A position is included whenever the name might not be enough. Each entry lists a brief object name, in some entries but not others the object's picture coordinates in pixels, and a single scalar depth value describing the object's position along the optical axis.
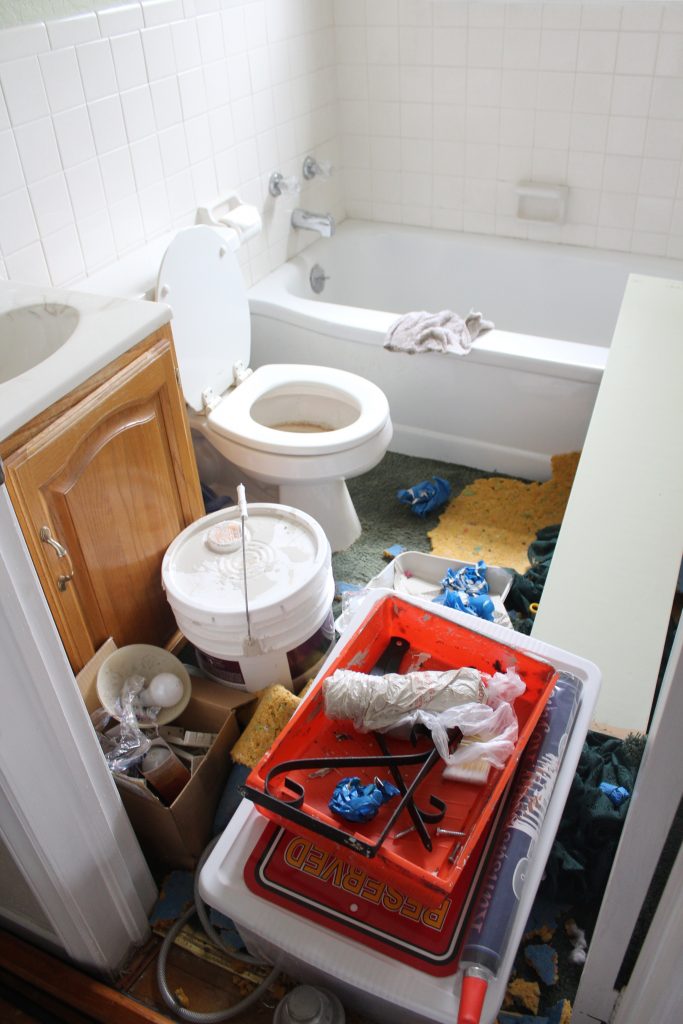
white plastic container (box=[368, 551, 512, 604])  2.01
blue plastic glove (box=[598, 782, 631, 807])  1.43
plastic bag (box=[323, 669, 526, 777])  1.24
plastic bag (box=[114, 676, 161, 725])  1.48
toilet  1.98
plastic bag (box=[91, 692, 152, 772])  1.41
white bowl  1.50
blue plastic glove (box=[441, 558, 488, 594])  1.97
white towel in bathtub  2.34
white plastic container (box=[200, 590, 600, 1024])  1.05
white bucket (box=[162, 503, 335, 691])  1.55
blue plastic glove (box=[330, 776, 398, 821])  1.15
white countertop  1.28
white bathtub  2.33
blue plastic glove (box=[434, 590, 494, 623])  1.82
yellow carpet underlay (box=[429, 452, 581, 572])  2.22
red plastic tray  1.10
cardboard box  1.39
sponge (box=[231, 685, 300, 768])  1.48
